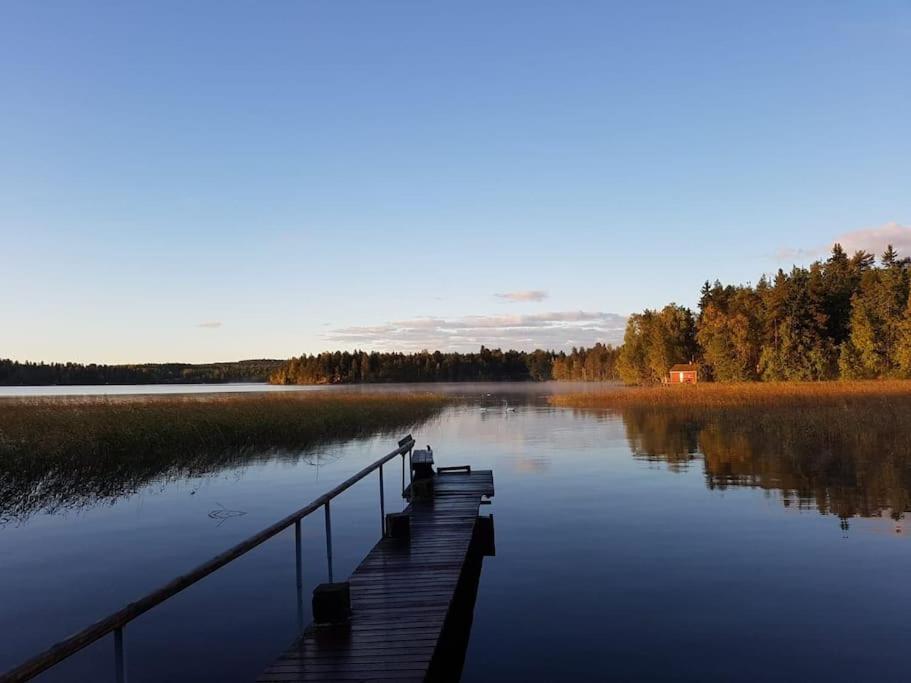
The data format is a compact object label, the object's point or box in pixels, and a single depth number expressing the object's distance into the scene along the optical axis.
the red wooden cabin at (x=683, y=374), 110.19
